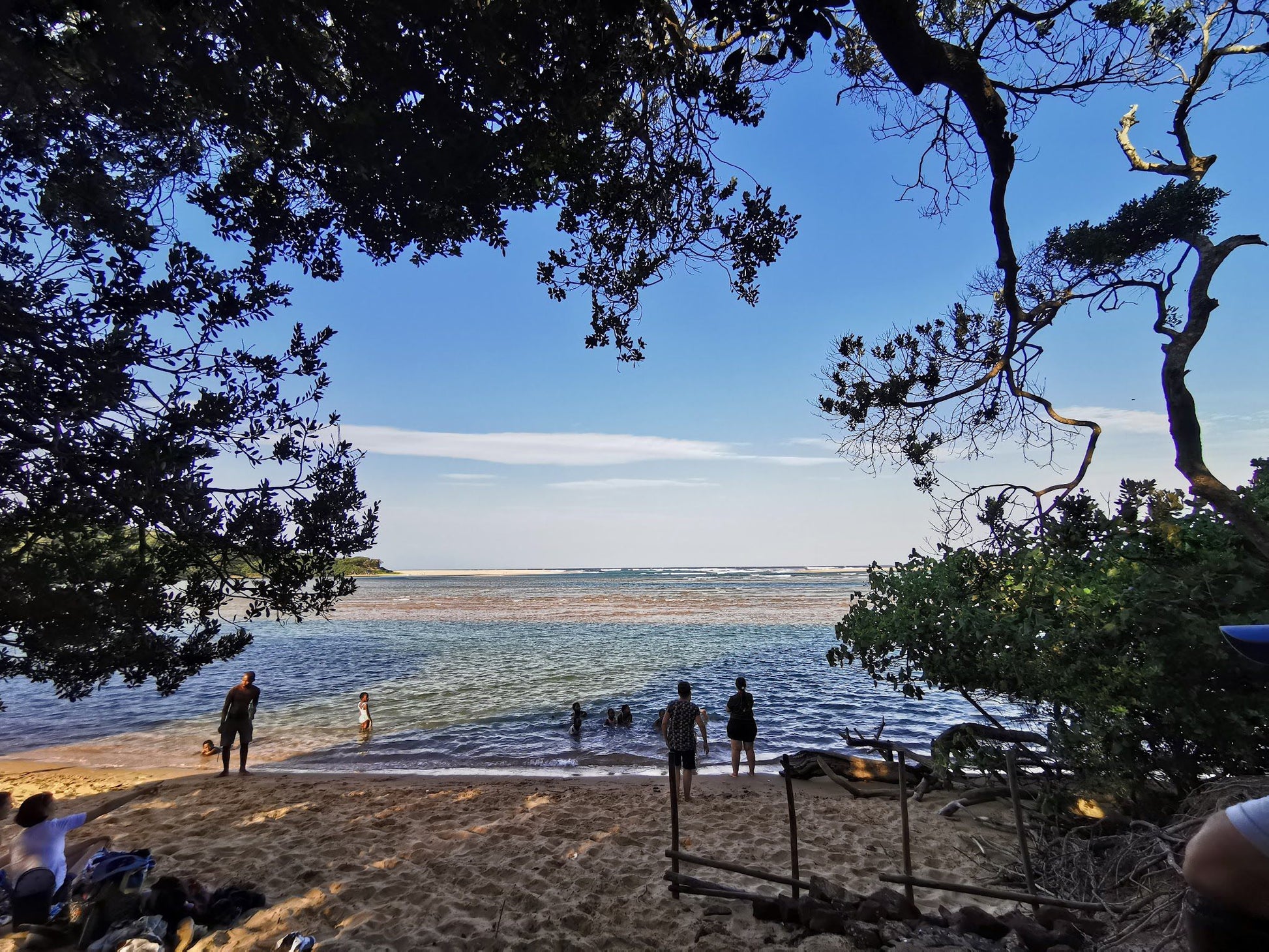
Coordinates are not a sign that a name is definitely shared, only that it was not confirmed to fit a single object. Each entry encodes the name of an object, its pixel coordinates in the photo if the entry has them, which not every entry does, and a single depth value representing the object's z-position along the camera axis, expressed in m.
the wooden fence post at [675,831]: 6.12
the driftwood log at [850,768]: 10.88
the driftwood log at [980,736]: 8.90
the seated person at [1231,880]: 1.44
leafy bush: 5.63
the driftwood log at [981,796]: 9.24
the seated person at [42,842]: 5.52
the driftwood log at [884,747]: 11.05
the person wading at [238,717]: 11.98
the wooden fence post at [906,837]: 5.71
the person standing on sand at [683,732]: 10.02
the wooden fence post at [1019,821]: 5.53
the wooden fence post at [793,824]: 5.79
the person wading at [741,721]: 11.74
